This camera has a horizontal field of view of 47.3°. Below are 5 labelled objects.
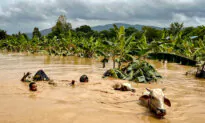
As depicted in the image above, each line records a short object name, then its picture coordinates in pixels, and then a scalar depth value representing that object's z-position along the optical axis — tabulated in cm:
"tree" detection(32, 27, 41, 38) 6121
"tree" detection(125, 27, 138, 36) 6148
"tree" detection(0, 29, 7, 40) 5162
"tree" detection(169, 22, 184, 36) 3884
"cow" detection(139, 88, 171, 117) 473
